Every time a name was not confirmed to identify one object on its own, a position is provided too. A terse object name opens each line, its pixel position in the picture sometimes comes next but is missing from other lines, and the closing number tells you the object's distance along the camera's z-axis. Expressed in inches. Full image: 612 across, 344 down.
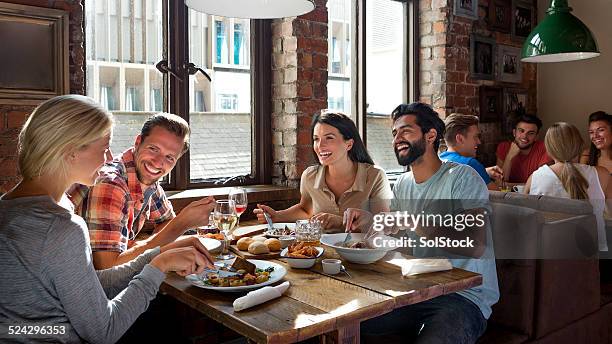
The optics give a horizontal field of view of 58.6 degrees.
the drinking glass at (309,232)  80.3
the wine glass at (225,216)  74.7
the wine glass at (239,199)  80.6
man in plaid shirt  69.0
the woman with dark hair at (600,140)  172.7
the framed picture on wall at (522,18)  193.0
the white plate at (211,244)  74.1
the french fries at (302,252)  70.7
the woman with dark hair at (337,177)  104.1
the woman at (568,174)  124.3
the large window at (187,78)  110.0
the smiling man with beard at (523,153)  180.4
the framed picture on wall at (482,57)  177.3
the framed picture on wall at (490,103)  181.5
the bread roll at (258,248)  77.3
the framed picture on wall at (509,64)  186.7
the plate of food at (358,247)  69.8
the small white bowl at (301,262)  69.4
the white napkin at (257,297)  54.2
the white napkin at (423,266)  66.4
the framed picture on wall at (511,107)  190.1
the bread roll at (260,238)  81.4
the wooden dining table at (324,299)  50.7
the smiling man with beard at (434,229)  73.6
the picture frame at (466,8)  169.8
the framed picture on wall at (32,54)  90.2
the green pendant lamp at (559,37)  137.8
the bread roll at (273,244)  78.8
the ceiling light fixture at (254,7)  76.5
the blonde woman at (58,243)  48.6
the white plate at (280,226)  85.4
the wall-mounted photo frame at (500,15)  183.3
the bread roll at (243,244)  81.2
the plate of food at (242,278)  59.3
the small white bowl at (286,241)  82.0
